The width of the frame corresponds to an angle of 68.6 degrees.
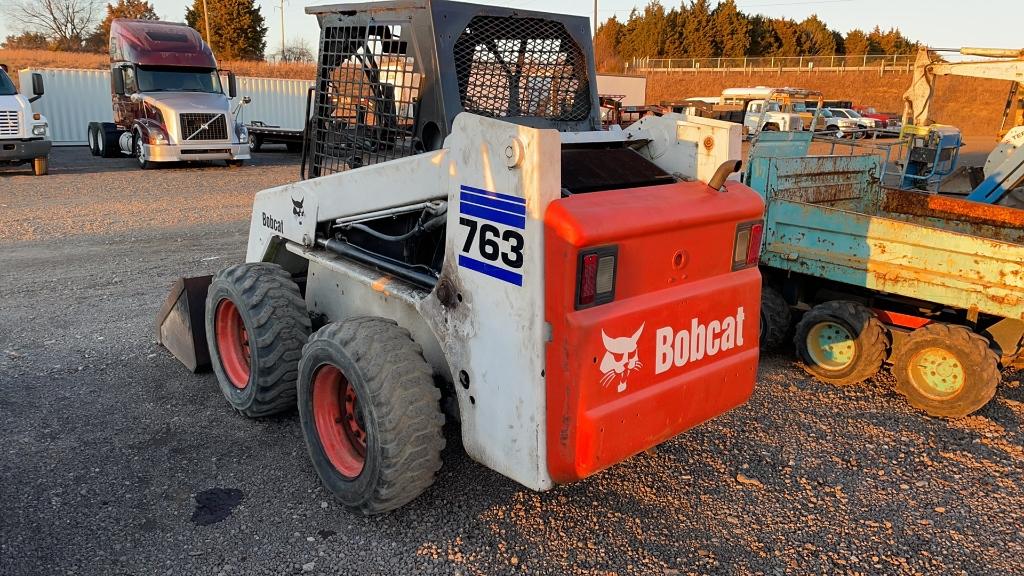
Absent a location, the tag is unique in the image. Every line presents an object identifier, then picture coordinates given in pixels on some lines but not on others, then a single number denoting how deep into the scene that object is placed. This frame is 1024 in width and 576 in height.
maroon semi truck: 16.16
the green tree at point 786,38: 69.31
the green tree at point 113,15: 55.75
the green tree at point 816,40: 70.12
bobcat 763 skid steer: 2.64
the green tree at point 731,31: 67.19
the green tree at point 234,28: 49.12
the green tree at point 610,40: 70.94
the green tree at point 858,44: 70.00
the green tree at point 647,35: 69.06
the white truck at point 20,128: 14.05
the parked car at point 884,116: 31.91
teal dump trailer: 4.34
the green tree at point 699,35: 67.69
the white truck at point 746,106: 24.64
